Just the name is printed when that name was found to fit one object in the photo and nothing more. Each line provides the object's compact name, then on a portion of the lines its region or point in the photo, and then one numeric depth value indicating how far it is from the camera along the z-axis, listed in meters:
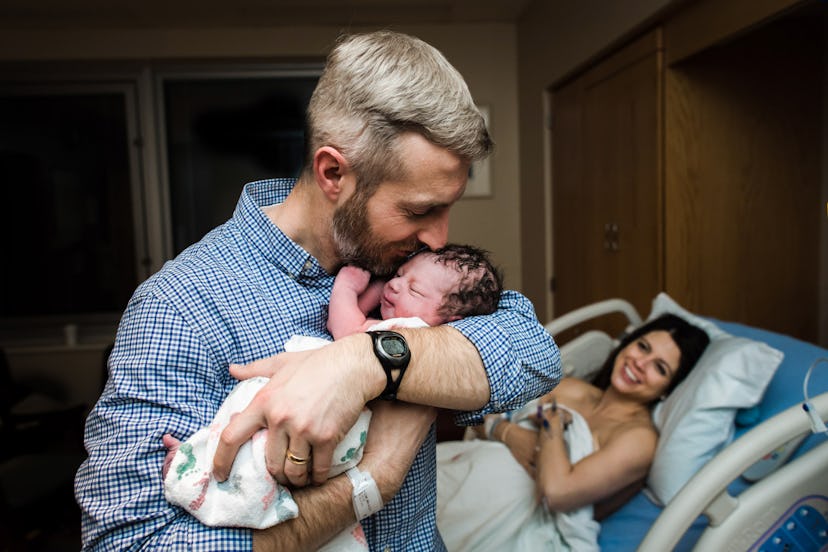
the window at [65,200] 4.09
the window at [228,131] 4.16
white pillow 1.63
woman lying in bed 1.65
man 0.73
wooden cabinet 2.23
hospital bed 1.17
